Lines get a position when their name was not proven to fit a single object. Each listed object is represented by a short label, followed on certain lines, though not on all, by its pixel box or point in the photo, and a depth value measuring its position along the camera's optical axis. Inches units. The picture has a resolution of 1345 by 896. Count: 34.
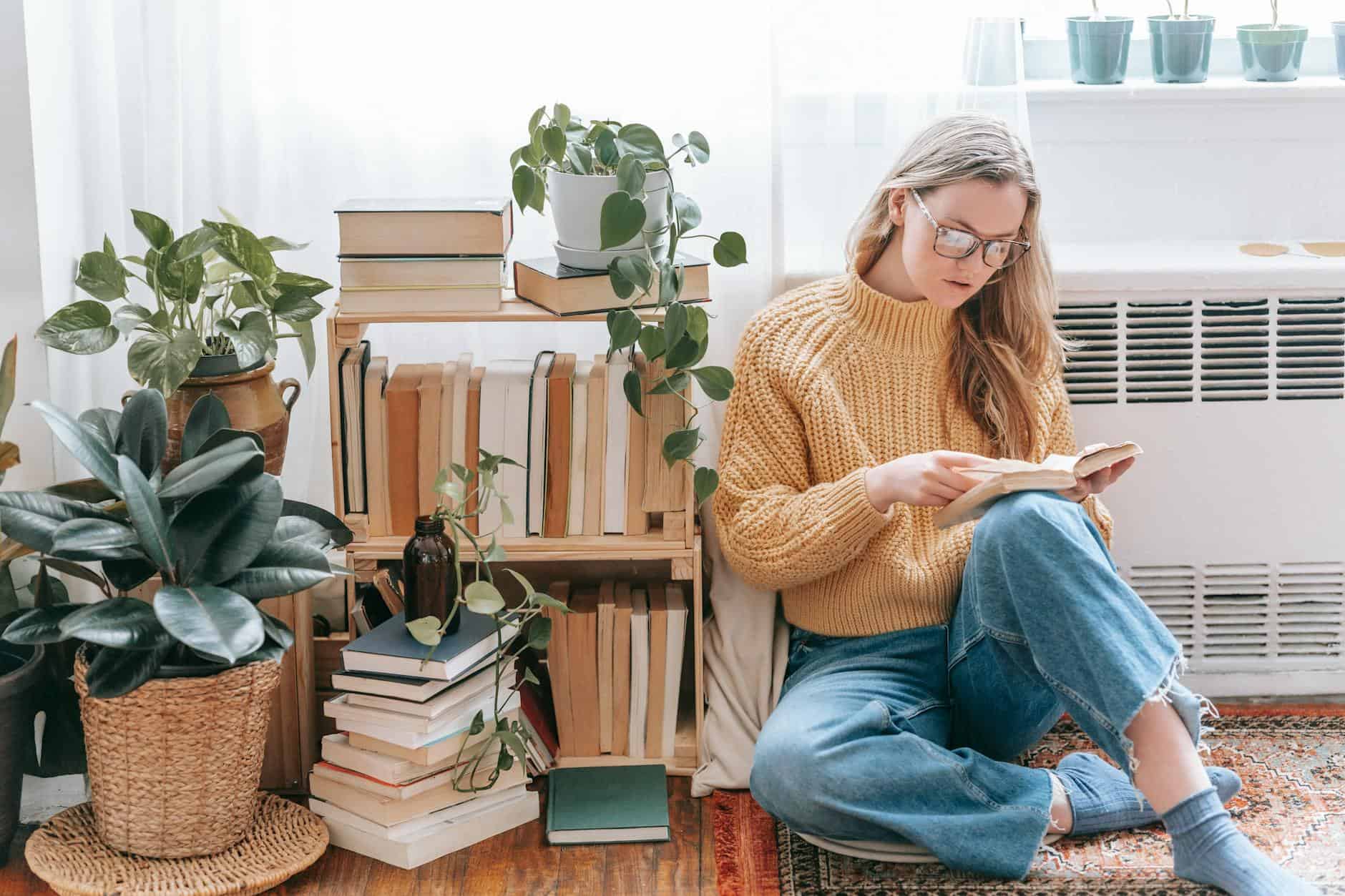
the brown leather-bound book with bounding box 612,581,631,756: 73.2
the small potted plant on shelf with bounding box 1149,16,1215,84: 81.3
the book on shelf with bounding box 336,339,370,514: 70.3
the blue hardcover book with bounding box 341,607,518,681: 64.9
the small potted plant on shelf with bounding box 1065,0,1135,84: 80.9
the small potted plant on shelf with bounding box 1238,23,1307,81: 81.3
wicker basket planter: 59.6
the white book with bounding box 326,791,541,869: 64.7
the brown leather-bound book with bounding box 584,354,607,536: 70.9
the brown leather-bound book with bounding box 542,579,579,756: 72.9
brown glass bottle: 66.1
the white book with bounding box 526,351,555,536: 70.9
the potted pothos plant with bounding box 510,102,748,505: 65.0
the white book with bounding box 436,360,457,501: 71.1
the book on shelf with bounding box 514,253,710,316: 66.7
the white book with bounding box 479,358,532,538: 70.9
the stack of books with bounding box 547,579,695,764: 73.0
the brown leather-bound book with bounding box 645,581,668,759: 73.3
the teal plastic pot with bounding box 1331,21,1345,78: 82.7
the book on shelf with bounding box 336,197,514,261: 66.5
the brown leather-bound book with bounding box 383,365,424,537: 70.2
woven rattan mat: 60.3
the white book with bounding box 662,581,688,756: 73.5
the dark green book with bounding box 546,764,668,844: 67.3
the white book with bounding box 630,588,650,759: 73.1
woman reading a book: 58.4
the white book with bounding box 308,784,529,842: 64.9
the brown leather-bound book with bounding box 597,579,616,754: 73.0
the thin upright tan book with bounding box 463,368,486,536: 71.4
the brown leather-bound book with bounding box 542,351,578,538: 71.0
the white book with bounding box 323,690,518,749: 65.0
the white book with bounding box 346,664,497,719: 65.0
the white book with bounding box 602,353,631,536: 70.6
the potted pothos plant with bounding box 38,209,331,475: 63.1
